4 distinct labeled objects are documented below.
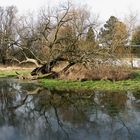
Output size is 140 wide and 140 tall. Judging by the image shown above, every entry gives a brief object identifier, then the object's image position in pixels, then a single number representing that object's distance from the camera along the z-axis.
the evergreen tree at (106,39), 23.09
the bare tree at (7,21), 41.13
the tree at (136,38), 33.62
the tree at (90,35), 25.23
